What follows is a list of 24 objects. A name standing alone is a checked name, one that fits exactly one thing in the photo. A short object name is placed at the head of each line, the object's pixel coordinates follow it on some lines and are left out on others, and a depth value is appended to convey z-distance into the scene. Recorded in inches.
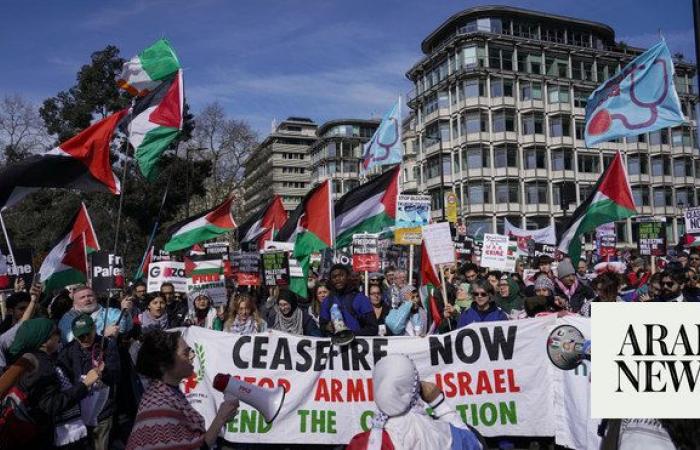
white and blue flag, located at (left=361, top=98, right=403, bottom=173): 619.5
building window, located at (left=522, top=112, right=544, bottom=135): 2573.8
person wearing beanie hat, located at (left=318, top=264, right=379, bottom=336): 293.9
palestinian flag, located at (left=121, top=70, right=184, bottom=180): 324.2
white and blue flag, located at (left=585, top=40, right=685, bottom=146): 384.5
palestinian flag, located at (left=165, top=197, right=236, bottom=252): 487.5
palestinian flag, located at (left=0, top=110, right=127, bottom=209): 273.1
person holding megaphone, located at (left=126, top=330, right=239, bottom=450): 123.1
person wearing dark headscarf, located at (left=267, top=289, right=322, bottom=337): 335.6
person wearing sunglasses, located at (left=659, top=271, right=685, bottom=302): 299.9
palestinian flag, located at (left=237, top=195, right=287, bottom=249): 562.9
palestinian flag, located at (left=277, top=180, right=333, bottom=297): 398.0
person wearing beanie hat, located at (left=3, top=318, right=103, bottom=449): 160.7
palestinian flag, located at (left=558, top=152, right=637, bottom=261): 392.8
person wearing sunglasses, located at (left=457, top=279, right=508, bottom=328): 281.1
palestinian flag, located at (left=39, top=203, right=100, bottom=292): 335.9
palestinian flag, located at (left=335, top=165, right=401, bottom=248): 412.8
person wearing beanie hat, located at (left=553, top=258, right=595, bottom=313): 352.2
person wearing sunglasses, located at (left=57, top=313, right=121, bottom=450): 205.8
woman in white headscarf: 107.4
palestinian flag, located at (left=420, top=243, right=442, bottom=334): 349.1
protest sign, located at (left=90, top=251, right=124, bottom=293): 322.6
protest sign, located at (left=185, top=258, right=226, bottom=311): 464.4
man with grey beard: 215.0
